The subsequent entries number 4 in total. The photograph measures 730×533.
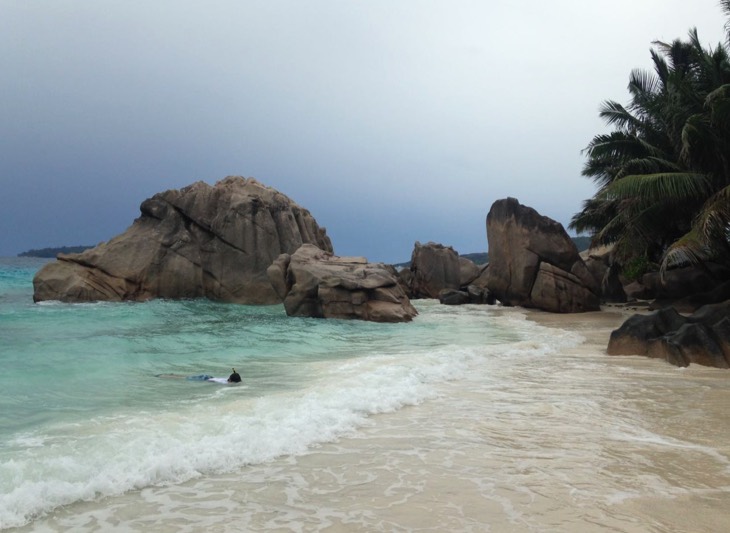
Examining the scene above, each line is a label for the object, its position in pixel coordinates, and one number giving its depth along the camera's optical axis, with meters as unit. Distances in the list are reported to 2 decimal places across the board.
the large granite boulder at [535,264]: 24.12
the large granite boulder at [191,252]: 28.41
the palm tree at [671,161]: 15.91
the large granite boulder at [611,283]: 28.19
